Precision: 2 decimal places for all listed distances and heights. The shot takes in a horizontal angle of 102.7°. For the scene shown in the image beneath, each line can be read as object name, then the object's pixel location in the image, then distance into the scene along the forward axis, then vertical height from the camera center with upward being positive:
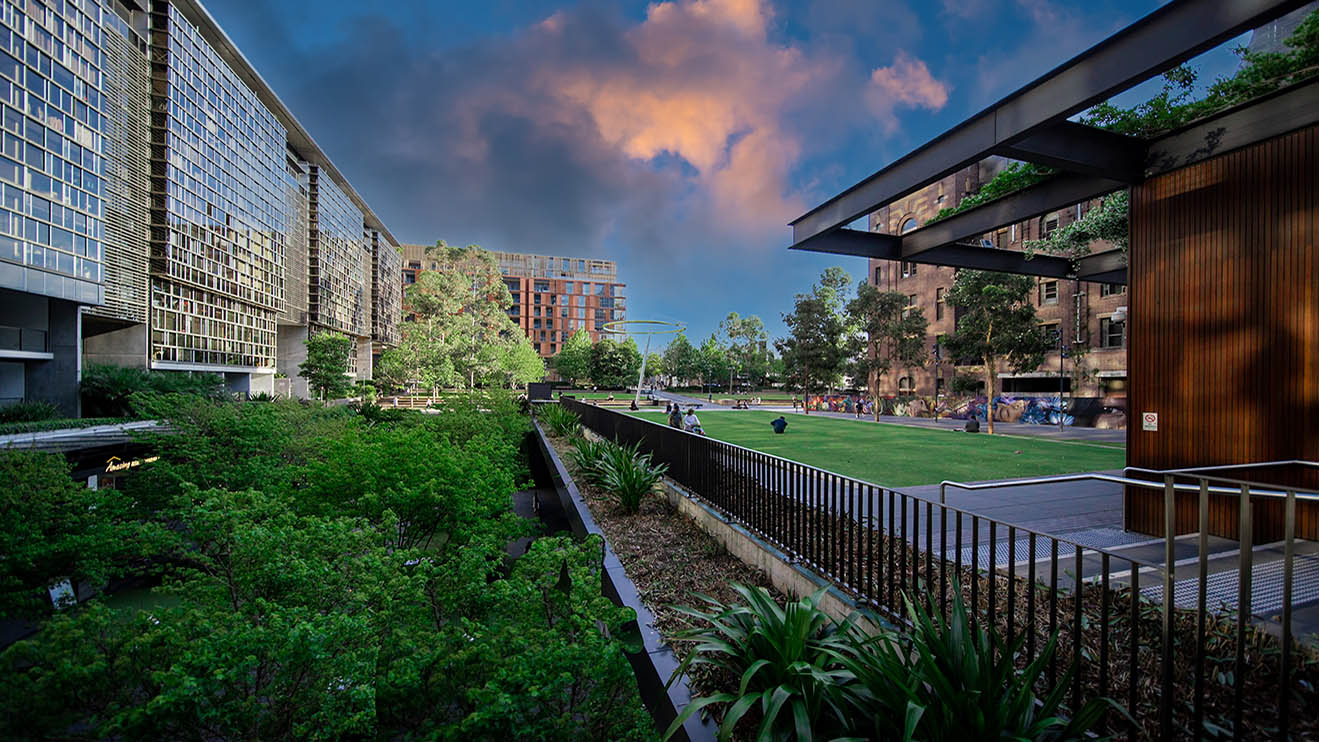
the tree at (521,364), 54.34 +0.82
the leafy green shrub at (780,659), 2.48 -1.62
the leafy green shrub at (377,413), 20.44 -1.77
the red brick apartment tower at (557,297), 117.00 +17.12
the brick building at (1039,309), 29.81 +4.01
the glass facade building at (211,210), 29.84 +10.64
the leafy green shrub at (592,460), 9.28 -1.69
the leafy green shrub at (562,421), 18.51 -1.87
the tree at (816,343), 36.81 +2.06
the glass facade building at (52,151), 20.28 +9.10
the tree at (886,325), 30.83 +2.81
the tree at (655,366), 96.26 +1.00
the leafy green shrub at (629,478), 8.02 -1.67
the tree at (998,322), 22.38 +2.21
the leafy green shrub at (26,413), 20.12 -1.73
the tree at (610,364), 75.38 +1.02
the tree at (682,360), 86.00 +1.99
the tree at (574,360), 78.62 +1.66
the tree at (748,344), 81.50 +4.37
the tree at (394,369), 44.03 +0.09
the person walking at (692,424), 16.86 -1.70
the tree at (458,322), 44.34 +4.73
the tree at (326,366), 40.19 +0.28
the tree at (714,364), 84.62 +1.24
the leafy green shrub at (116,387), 24.53 -0.89
